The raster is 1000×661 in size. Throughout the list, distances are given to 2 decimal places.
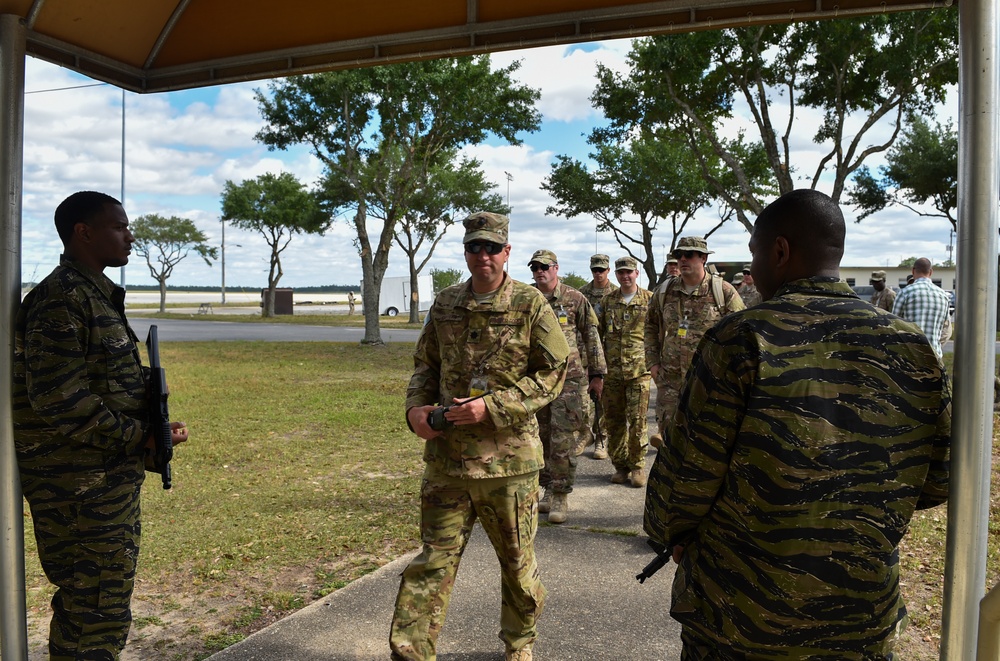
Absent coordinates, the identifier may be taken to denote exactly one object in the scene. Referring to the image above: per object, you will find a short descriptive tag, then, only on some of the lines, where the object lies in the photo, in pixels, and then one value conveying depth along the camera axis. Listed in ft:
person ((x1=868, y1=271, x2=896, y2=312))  40.47
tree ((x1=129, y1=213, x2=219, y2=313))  164.66
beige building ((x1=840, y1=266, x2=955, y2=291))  210.38
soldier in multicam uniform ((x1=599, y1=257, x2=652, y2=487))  23.41
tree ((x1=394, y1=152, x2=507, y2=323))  106.42
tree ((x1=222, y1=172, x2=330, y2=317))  131.85
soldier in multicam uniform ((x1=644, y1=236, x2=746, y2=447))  19.75
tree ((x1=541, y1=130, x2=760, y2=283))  89.10
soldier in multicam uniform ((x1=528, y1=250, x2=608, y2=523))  19.66
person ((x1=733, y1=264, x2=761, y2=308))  39.91
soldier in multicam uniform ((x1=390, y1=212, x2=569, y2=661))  10.76
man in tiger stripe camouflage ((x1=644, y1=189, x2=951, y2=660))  6.24
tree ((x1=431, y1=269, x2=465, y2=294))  195.78
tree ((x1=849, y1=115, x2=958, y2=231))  73.31
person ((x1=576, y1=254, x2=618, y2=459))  25.99
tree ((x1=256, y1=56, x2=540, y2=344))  63.87
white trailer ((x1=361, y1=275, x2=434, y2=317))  163.94
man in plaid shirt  28.09
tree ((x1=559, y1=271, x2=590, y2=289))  143.48
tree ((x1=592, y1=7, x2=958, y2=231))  41.68
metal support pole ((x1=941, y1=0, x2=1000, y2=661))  6.98
